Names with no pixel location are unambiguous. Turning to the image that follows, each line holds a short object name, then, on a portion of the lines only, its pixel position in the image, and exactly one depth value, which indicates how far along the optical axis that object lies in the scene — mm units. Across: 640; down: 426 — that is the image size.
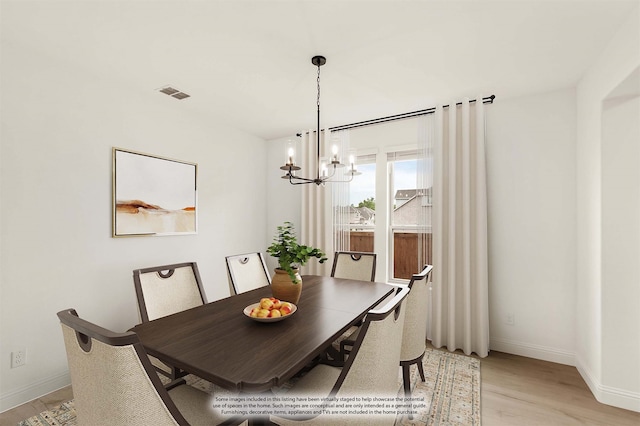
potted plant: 1938
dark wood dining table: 1138
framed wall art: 2781
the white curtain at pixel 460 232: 3018
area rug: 1991
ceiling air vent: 2891
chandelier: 2236
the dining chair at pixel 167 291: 1952
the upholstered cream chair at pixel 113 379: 875
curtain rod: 3131
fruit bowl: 1631
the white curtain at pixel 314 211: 4012
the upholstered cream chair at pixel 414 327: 2010
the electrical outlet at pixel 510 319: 3043
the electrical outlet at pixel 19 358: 2164
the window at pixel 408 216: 3412
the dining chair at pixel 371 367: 1223
